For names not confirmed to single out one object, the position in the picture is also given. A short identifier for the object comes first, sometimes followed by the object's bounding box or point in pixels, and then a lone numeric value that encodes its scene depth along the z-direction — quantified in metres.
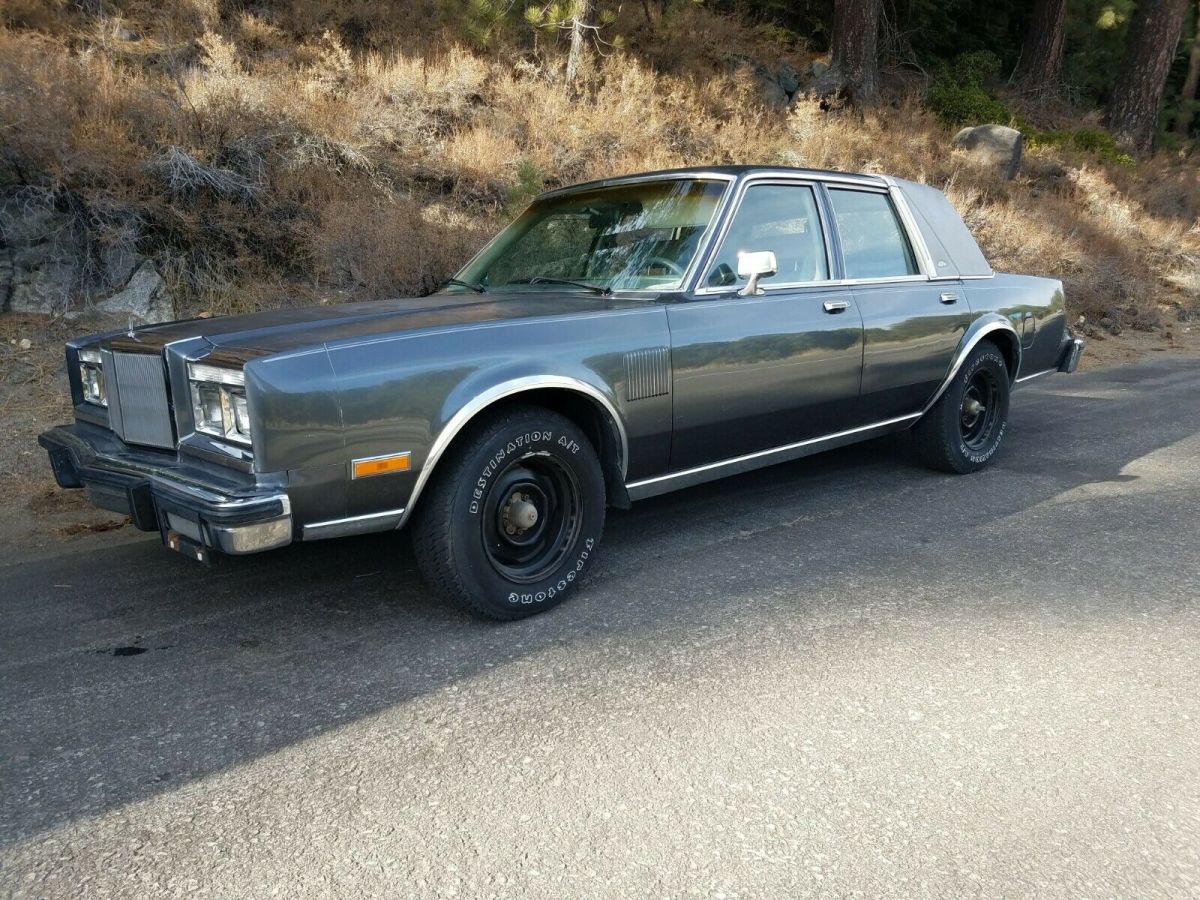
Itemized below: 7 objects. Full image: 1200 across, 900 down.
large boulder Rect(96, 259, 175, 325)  7.69
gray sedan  3.21
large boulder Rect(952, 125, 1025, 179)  17.30
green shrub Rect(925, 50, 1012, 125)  19.72
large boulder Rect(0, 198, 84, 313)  7.54
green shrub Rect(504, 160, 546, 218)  9.70
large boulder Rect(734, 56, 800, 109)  16.73
